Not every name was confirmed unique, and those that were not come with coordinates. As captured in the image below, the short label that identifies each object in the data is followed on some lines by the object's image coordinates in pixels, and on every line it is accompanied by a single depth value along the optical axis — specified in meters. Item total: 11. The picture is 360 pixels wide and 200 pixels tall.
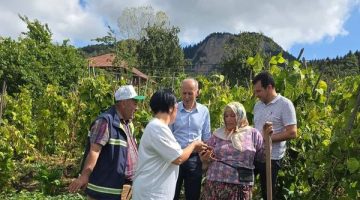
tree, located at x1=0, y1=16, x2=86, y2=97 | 16.27
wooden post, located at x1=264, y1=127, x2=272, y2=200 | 3.12
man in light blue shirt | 4.24
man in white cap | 3.16
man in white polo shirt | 3.82
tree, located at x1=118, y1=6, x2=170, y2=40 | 37.88
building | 43.38
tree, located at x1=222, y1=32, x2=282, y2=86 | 31.98
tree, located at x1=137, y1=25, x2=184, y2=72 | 34.97
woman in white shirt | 2.84
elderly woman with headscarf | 3.57
